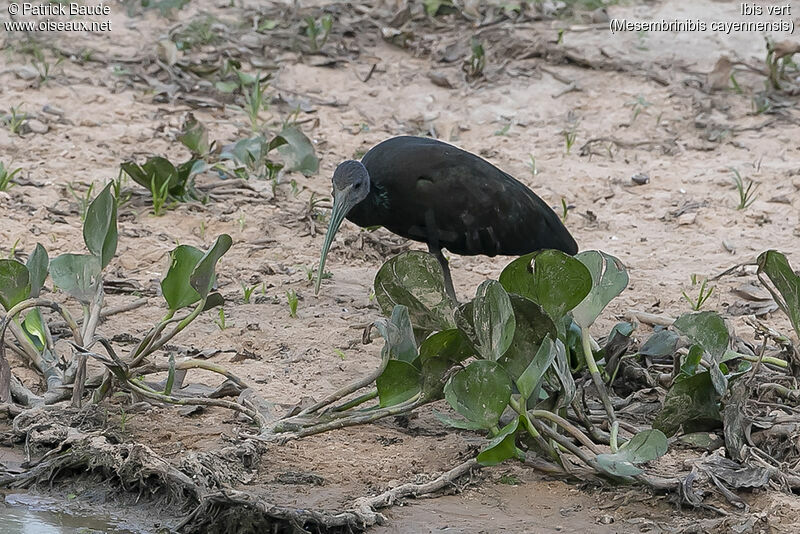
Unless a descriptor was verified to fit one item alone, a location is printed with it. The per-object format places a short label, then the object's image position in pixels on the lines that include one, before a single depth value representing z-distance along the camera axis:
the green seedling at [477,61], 14.43
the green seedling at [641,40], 15.20
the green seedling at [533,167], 12.69
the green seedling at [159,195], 11.27
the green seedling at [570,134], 13.04
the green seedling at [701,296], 9.66
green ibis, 9.58
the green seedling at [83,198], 11.19
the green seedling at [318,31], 15.13
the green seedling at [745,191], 11.73
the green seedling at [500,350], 6.70
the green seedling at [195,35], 14.98
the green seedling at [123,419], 7.60
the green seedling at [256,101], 13.20
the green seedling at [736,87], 14.06
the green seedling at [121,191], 11.13
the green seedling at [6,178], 11.34
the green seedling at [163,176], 11.29
